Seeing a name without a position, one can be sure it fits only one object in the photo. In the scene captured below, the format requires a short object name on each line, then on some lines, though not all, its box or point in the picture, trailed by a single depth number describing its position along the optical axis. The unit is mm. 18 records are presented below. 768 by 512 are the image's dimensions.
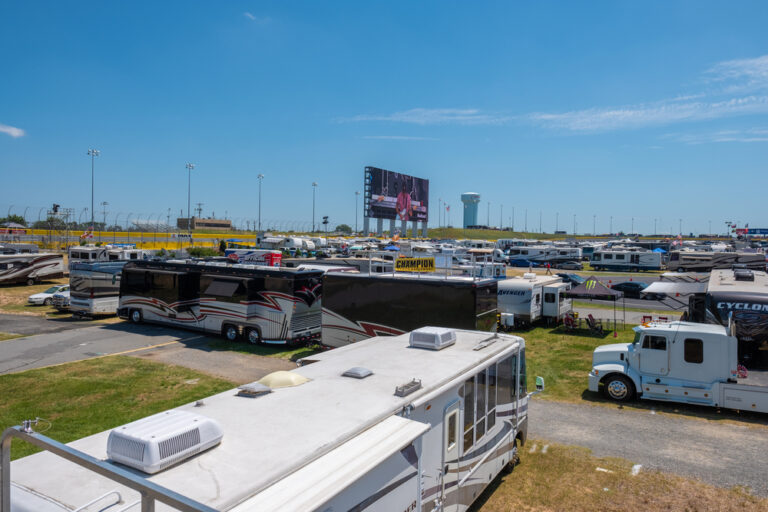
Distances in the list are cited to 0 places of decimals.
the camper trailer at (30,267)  34781
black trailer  14062
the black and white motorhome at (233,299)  18969
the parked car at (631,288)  33531
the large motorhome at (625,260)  53312
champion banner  16219
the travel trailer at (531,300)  22750
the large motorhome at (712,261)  42422
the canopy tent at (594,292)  21734
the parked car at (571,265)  56625
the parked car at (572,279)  32581
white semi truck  11969
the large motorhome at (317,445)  3219
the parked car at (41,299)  29344
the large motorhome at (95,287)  24656
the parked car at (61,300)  26511
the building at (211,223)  125162
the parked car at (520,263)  60594
